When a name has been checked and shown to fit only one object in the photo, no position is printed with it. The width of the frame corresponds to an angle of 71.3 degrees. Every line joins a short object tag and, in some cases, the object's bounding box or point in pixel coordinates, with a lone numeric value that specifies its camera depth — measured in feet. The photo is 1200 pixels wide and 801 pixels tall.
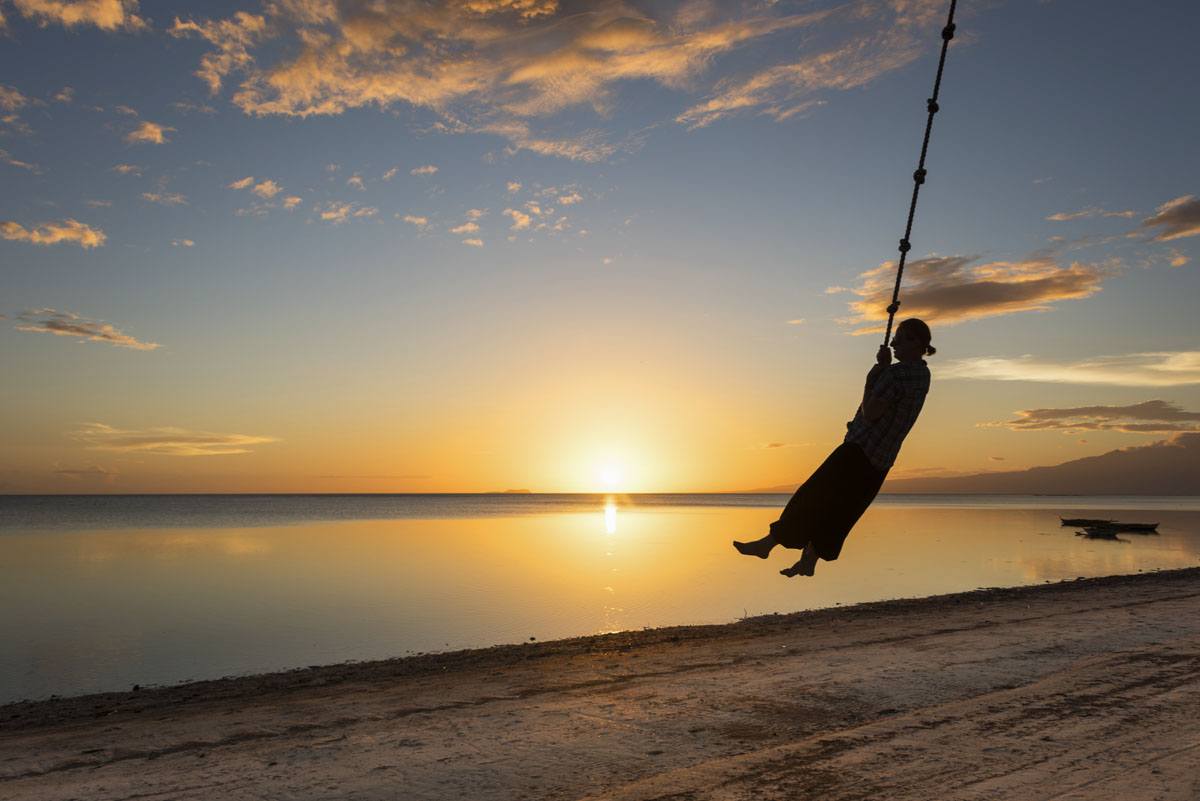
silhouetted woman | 19.95
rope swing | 19.62
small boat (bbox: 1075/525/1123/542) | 188.39
